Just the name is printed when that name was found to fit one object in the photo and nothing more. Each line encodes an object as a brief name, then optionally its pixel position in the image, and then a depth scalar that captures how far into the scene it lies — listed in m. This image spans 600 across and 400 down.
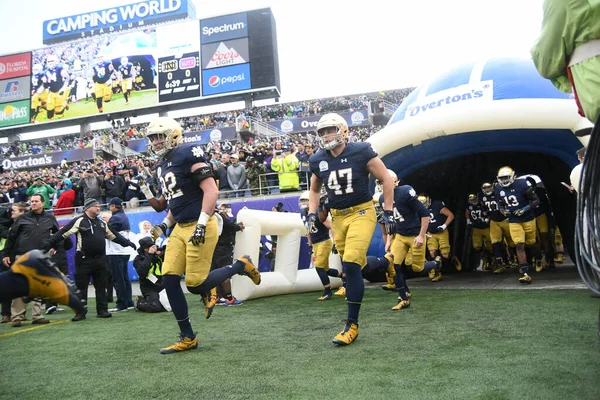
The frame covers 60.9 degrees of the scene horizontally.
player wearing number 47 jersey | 4.55
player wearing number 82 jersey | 4.32
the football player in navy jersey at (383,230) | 7.77
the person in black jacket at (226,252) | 8.00
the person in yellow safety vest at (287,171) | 13.61
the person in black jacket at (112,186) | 14.91
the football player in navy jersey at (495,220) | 9.45
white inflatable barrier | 8.12
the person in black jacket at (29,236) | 6.99
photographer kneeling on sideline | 7.55
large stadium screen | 30.92
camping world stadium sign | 36.00
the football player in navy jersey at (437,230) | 9.63
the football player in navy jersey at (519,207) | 7.93
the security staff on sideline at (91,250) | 7.33
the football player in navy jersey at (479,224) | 10.19
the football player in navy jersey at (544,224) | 9.55
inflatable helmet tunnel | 7.63
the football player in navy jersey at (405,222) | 6.34
